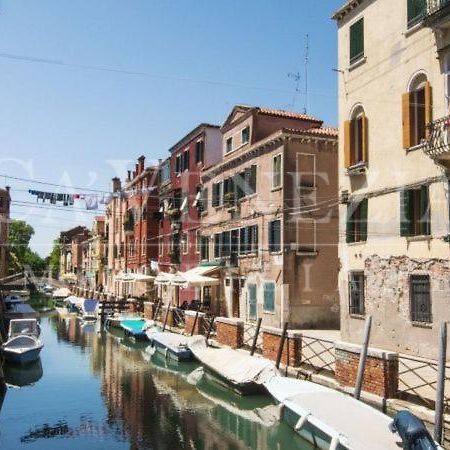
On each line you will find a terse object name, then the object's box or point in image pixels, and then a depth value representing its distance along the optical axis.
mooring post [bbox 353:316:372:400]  11.64
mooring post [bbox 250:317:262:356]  17.08
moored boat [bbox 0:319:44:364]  19.83
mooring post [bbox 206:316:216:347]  21.09
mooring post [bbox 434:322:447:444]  9.21
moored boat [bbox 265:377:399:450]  8.75
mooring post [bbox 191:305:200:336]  23.27
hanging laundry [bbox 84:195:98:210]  24.41
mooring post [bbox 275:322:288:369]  15.55
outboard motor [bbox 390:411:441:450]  7.75
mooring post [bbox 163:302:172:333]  26.09
